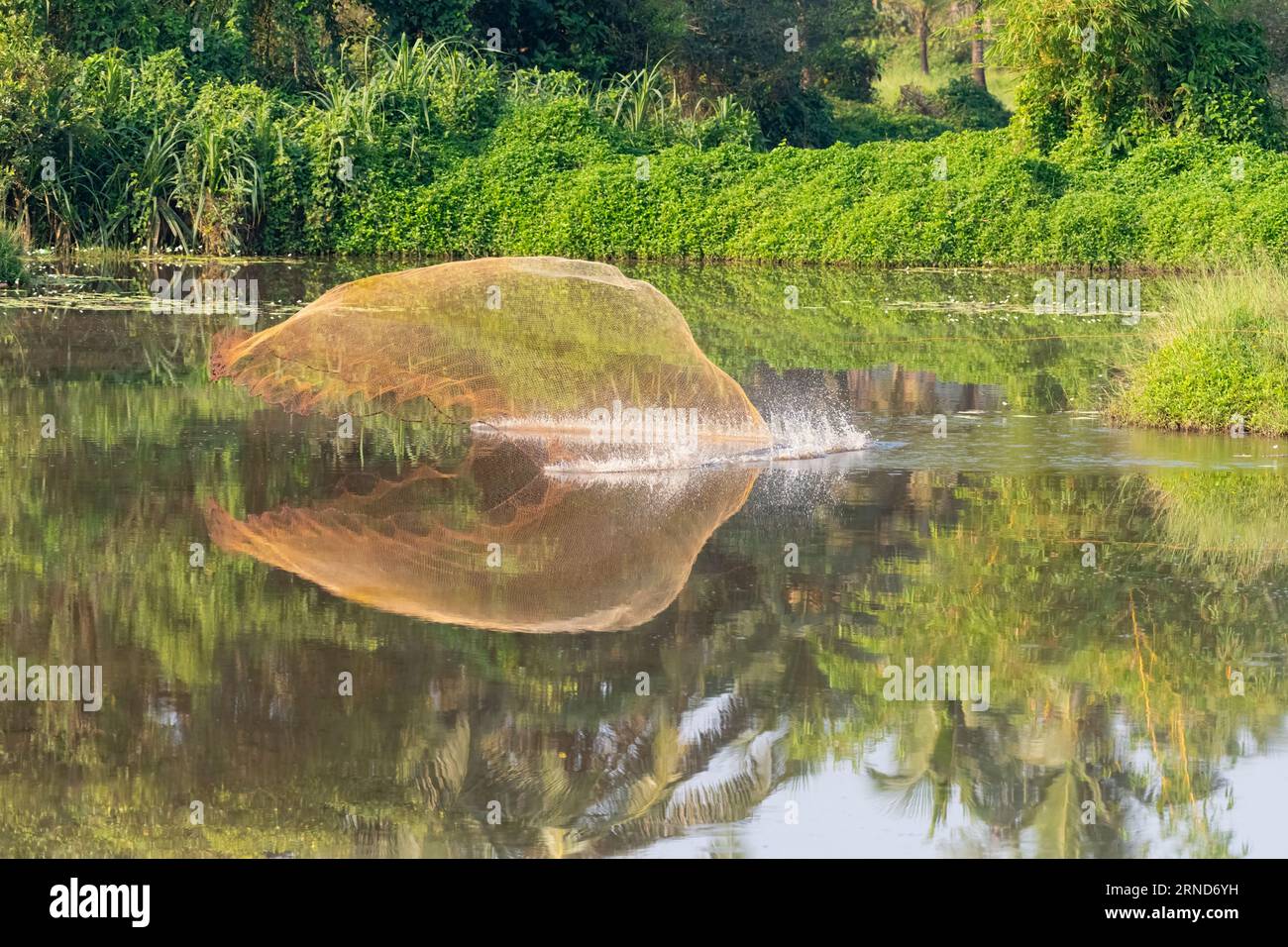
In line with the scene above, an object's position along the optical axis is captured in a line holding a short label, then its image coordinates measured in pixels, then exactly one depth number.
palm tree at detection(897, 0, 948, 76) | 60.09
